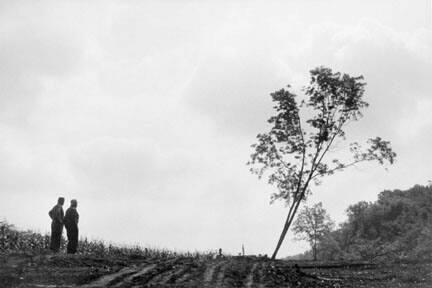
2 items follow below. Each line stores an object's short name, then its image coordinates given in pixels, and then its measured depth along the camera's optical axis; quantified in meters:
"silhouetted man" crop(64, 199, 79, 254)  26.84
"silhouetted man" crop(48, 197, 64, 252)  26.66
